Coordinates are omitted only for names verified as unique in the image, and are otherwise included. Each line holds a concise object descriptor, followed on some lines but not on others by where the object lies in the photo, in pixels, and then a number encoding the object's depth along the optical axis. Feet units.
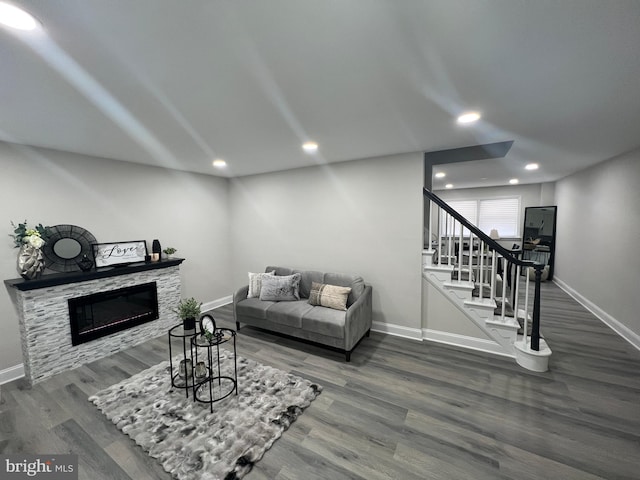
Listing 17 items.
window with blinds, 23.57
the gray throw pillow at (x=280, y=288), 12.65
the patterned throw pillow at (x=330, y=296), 11.43
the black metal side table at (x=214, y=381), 7.66
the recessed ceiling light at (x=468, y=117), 7.22
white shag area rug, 5.90
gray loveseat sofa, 10.19
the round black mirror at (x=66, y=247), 10.02
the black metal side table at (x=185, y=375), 8.07
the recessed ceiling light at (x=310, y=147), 9.89
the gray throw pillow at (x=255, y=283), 13.23
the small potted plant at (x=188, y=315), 8.01
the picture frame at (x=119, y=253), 11.26
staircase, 9.18
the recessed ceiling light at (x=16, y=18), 3.45
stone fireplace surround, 8.97
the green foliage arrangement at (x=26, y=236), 9.09
